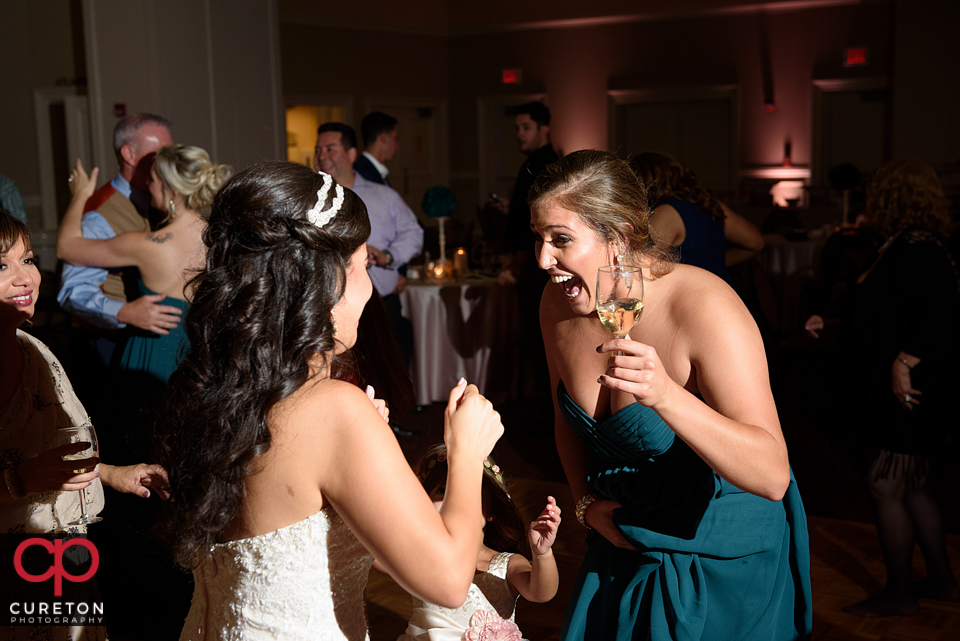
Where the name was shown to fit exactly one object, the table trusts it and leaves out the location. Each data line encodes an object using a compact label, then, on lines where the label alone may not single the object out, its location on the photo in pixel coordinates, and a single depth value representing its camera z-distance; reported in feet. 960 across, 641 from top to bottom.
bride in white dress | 3.89
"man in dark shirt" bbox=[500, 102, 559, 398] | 15.25
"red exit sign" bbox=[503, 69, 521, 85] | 44.27
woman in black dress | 9.31
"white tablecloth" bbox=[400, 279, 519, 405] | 18.37
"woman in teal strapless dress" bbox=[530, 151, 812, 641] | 4.96
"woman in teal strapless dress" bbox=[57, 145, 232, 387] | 9.95
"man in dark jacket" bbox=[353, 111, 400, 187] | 16.84
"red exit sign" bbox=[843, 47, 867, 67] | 37.78
